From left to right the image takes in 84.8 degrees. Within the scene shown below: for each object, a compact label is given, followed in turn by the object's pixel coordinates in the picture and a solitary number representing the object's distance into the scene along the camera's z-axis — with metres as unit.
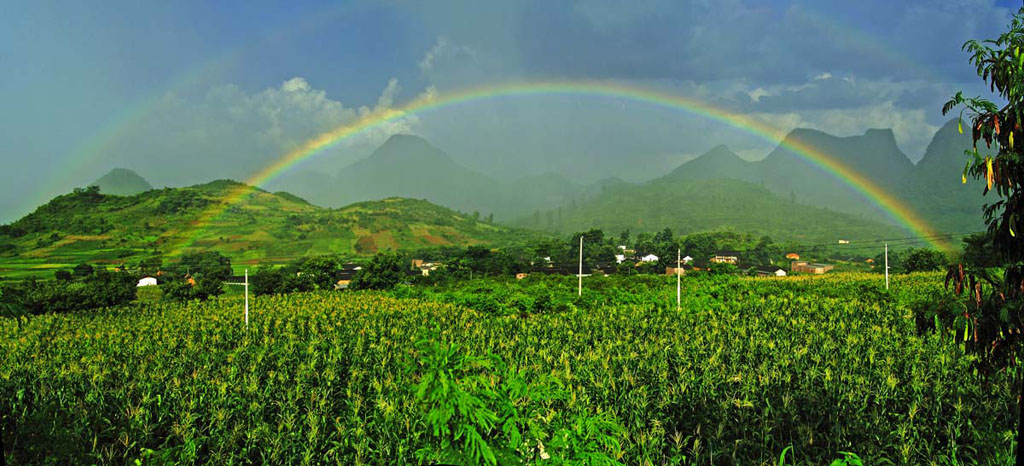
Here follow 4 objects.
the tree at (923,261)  47.81
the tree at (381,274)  37.41
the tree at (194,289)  31.80
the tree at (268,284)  35.75
